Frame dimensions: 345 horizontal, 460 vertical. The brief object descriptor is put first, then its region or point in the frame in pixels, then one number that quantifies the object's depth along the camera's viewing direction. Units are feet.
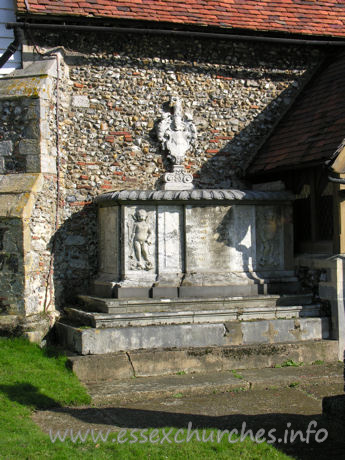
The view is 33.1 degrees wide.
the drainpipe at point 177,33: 30.86
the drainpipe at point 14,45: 31.27
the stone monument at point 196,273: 26.71
